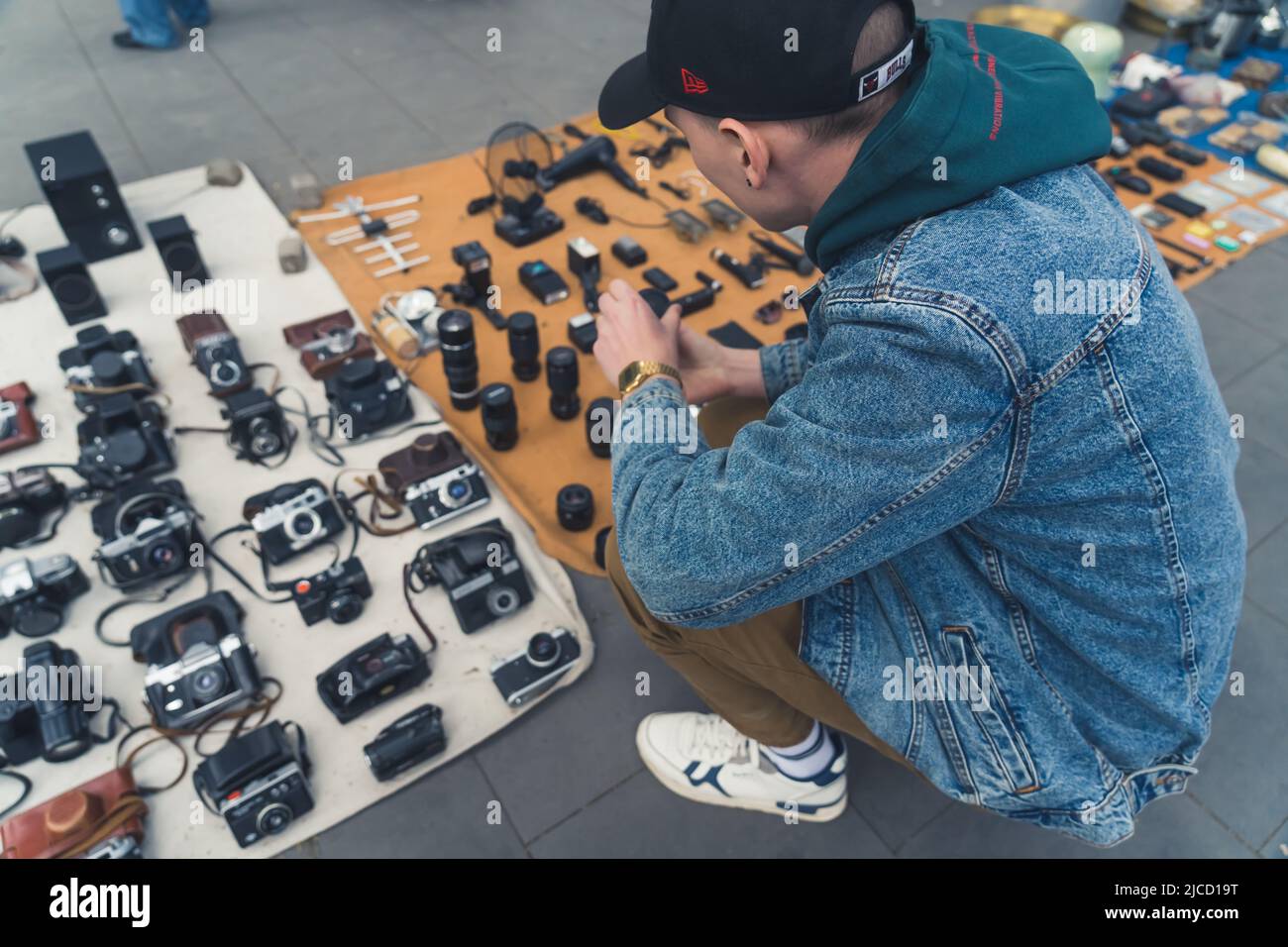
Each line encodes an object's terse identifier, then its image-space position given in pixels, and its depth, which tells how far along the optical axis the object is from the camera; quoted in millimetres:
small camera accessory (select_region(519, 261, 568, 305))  3109
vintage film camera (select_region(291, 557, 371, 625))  2131
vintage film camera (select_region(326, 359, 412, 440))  2561
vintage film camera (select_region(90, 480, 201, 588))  2086
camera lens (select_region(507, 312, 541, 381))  2615
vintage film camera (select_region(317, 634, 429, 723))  1950
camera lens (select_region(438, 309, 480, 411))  2467
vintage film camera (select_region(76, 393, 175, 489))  2334
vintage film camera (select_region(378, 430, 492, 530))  2377
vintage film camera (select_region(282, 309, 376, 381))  2768
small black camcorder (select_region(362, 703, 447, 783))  1854
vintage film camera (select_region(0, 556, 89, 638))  2037
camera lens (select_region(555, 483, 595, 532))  2330
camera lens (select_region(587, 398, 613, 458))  2539
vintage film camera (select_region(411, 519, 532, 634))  2131
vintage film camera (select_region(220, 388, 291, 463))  2473
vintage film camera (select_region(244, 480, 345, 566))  2229
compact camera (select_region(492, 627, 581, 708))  2006
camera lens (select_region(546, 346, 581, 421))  2535
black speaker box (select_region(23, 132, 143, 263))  2961
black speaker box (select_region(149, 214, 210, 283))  2938
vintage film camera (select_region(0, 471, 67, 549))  2230
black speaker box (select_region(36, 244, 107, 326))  2762
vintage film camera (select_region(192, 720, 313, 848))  1766
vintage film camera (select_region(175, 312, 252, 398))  2645
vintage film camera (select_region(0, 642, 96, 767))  1827
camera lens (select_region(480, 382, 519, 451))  2455
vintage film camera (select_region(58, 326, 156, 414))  2523
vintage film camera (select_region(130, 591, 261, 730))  1878
